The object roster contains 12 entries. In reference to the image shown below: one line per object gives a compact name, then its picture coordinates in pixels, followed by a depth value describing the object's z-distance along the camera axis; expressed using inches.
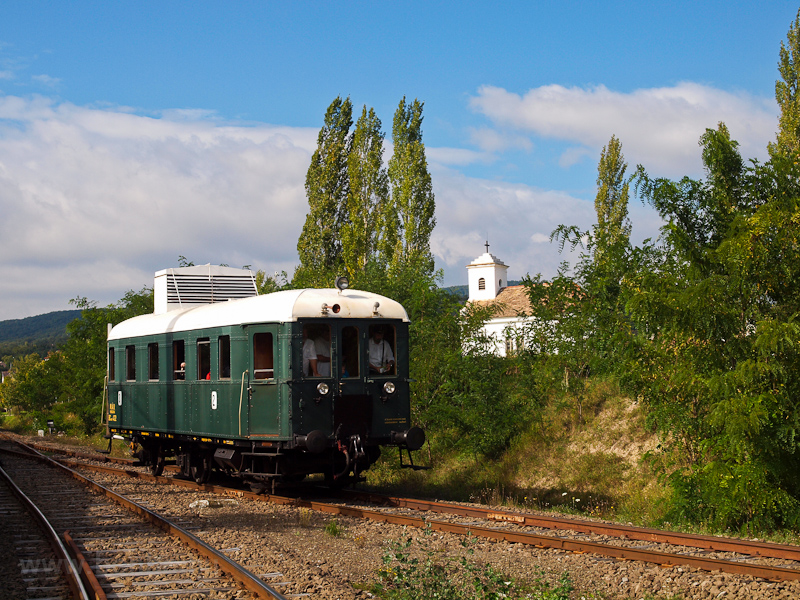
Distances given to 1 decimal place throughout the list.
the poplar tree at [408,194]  1523.1
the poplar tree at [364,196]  1536.7
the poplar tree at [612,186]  1818.4
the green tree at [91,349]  1331.2
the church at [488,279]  2444.9
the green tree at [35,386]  1536.7
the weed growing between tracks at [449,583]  253.9
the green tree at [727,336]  388.2
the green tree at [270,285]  1090.6
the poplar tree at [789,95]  1131.9
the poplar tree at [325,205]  1624.0
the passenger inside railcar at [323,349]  479.8
